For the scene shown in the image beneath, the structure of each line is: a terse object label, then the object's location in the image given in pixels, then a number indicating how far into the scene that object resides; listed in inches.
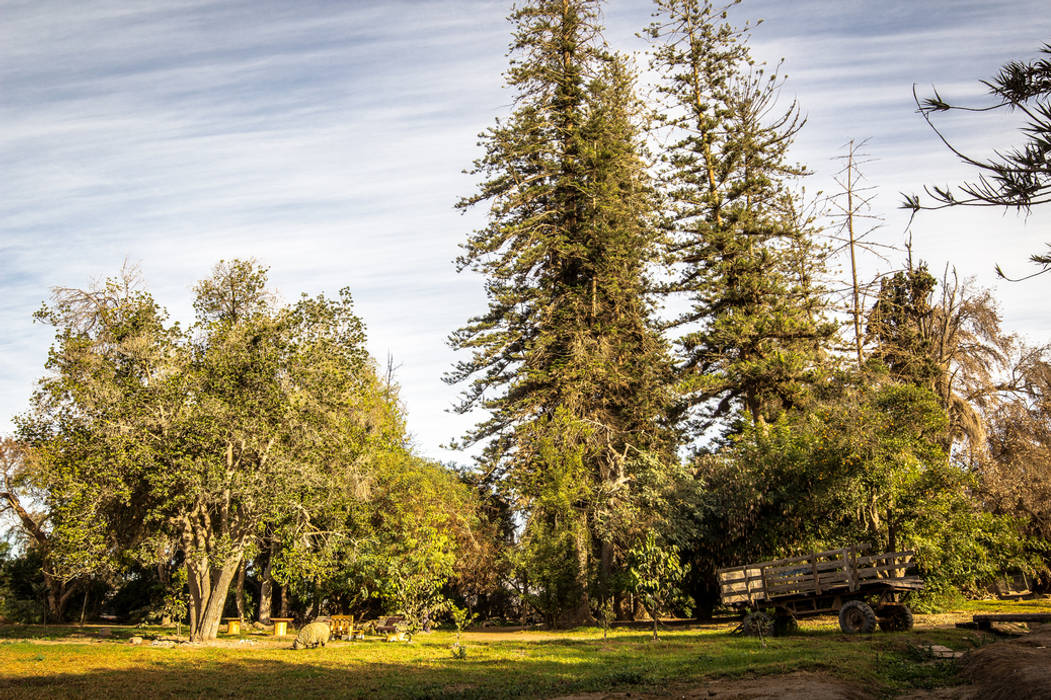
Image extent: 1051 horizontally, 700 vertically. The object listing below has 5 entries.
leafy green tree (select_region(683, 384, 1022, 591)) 815.7
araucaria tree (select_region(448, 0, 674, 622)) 1064.8
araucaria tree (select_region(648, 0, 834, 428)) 1179.9
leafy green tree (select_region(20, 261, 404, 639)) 780.0
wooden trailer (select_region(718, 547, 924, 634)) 647.1
